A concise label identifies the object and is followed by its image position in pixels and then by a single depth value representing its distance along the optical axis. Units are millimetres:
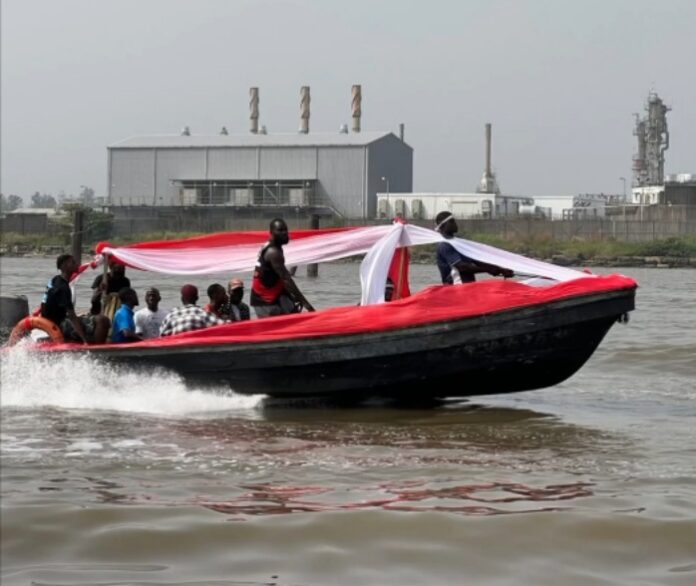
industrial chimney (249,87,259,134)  86438
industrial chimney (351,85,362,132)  83875
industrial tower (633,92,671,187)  90438
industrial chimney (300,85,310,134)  84000
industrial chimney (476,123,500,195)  87000
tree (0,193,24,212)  181875
